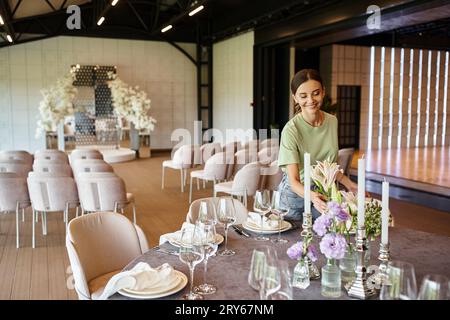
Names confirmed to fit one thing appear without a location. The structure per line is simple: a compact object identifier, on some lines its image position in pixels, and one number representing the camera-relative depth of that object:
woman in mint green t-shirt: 2.72
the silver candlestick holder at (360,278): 1.79
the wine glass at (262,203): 2.62
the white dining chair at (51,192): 5.24
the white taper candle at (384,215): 1.75
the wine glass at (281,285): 1.54
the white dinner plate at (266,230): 2.64
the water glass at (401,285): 1.43
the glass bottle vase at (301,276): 1.90
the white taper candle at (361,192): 1.81
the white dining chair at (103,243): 2.67
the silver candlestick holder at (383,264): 1.87
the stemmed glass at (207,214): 2.42
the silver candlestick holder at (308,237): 1.97
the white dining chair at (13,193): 5.37
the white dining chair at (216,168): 7.42
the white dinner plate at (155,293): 1.82
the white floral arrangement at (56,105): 12.22
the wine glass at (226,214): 2.47
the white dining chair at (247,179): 5.95
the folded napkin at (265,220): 2.68
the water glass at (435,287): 1.36
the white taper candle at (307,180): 2.03
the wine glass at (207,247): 1.88
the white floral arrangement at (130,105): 13.36
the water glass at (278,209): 2.59
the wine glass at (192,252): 1.88
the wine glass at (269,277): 1.54
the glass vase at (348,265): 1.94
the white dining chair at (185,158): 8.79
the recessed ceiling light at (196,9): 9.38
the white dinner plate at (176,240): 2.42
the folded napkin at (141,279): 1.85
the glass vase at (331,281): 1.81
